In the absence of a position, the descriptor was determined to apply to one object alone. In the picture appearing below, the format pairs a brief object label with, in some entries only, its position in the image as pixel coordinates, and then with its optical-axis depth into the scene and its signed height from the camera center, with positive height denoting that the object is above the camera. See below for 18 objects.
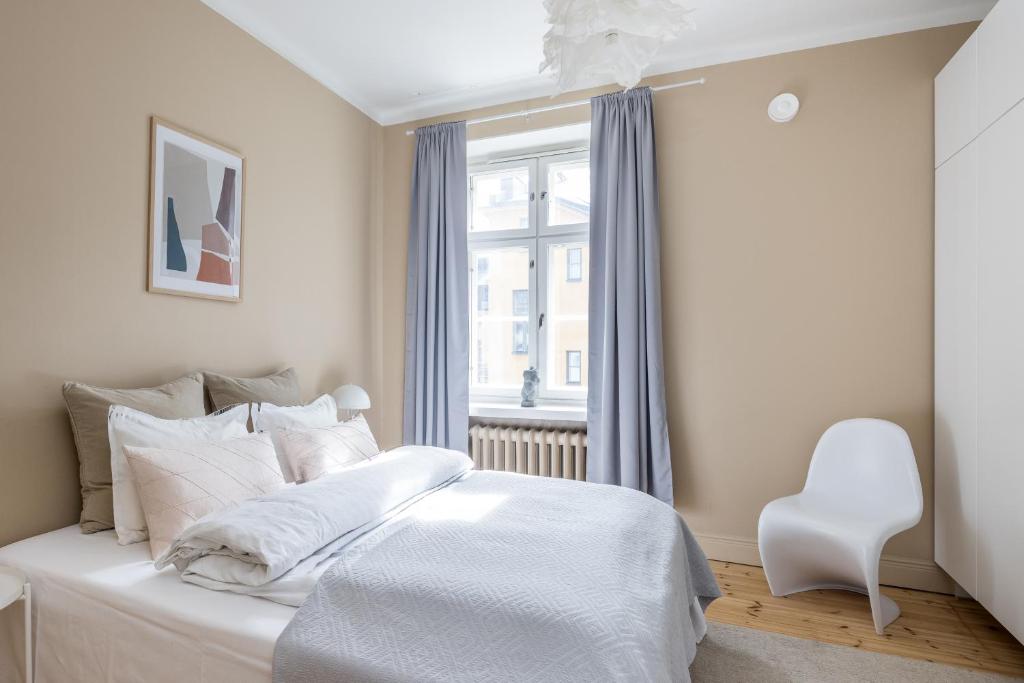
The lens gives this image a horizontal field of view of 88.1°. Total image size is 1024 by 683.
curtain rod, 3.01 +1.47
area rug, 1.90 -1.19
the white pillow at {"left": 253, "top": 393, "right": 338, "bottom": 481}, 2.29 -0.37
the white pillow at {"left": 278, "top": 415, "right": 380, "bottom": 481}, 2.20 -0.47
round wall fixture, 2.78 +1.26
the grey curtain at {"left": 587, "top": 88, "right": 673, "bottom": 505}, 2.95 +0.19
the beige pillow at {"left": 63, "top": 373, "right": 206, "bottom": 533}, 1.83 -0.38
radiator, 3.20 -0.67
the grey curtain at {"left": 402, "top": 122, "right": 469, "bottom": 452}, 3.44 +0.23
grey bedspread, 1.15 -0.64
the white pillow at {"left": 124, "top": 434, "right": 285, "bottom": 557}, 1.65 -0.47
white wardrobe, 1.92 +0.13
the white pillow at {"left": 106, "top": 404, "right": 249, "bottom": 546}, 1.75 -0.36
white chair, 2.23 -0.76
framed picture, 2.24 +0.56
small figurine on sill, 3.45 -0.28
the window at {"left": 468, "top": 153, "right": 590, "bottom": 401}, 3.52 +0.48
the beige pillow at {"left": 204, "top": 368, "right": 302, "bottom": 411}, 2.35 -0.23
